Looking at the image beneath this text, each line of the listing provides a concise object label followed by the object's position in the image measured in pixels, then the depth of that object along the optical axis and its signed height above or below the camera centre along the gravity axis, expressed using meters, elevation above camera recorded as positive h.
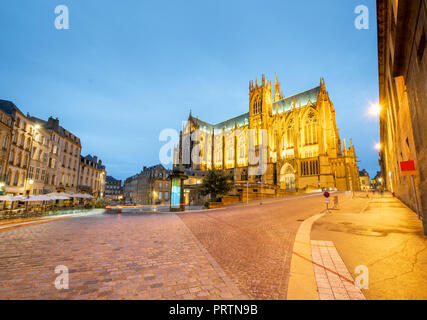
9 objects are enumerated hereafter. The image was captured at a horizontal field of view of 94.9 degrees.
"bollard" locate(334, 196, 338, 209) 14.82 -0.93
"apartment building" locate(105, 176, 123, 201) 102.69 -0.56
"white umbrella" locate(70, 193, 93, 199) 21.20 -0.82
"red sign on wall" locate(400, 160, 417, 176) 7.43 +0.85
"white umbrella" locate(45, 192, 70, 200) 18.53 -0.80
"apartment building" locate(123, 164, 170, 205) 52.66 +0.36
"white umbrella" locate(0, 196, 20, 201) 14.65 -0.81
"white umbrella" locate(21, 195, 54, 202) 16.21 -0.89
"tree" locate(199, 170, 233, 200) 24.33 +0.57
